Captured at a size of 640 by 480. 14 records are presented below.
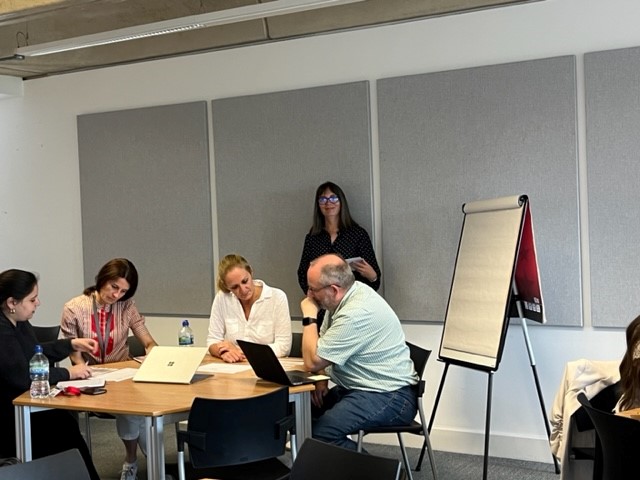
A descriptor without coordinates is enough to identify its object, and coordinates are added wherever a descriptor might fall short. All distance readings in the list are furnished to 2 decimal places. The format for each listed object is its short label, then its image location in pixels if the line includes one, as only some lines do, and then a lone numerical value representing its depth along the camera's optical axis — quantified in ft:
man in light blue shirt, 14.29
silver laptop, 14.53
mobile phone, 13.78
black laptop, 13.55
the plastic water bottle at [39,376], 13.55
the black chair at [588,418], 12.32
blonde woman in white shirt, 17.02
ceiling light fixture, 16.98
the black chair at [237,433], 12.04
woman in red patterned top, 16.83
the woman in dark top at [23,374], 13.67
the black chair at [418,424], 14.47
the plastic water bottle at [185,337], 17.16
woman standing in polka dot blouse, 19.71
